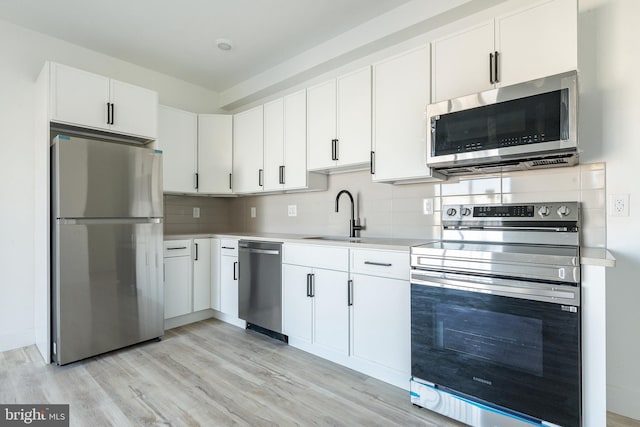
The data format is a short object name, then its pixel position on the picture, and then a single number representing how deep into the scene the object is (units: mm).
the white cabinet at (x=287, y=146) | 2980
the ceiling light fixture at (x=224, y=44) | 2955
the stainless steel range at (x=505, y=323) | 1438
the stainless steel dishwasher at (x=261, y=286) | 2791
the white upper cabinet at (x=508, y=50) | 1717
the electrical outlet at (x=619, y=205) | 1790
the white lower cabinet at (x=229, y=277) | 3180
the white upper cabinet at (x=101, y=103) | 2461
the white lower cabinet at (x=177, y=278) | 3125
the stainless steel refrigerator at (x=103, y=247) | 2369
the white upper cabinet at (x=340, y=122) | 2525
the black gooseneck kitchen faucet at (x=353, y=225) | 2873
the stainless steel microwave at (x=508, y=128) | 1616
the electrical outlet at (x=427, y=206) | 2445
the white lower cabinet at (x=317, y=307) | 2336
